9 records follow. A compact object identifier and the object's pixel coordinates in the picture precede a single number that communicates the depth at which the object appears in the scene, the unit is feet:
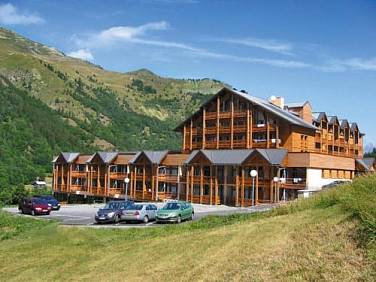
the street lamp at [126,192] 219.78
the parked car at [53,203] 155.78
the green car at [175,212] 108.06
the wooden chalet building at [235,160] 176.35
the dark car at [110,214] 113.70
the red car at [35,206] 150.20
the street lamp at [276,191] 172.22
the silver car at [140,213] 111.51
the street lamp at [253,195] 166.00
